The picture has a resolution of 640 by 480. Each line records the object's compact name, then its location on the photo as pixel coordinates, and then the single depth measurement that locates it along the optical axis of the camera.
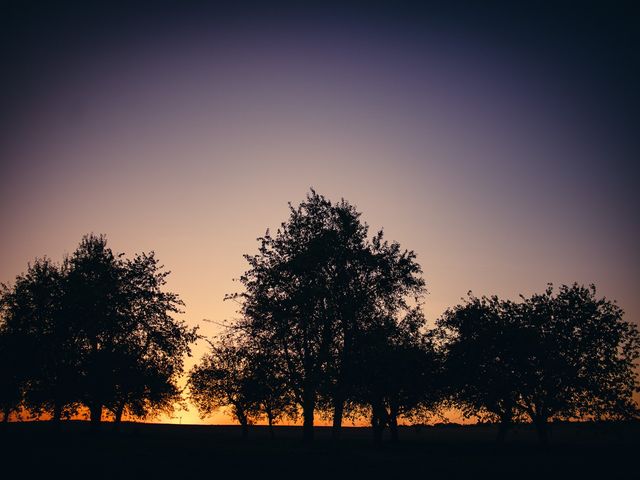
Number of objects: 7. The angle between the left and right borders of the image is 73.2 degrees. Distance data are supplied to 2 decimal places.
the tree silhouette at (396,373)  33.41
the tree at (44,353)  36.78
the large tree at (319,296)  33.03
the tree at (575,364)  40.78
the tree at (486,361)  44.34
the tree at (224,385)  35.53
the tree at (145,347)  37.34
